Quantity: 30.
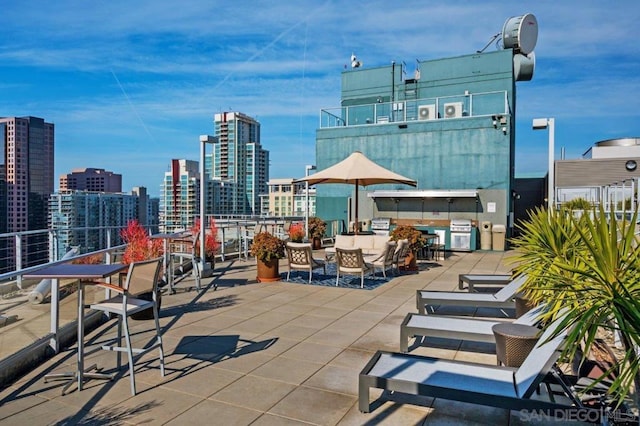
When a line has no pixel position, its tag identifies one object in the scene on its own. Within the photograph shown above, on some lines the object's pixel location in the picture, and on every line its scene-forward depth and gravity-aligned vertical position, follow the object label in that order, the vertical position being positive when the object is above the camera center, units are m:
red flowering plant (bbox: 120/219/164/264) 6.84 -0.57
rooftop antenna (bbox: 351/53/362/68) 23.52 +7.79
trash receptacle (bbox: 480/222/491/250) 15.22 -0.87
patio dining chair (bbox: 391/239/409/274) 9.15 -0.90
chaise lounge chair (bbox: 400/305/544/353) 4.08 -1.13
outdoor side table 3.41 -1.02
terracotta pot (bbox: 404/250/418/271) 10.05 -1.16
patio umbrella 10.09 +0.83
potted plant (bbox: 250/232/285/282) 8.47 -0.84
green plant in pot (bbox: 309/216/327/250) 14.65 -0.73
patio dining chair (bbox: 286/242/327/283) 8.47 -0.91
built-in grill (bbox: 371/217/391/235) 16.06 -0.54
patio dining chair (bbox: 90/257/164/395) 3.56 -0.77
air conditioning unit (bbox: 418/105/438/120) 17.11 +3.78
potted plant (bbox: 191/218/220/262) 9.67 -0.72
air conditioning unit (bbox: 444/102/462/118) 16.55 +3.76
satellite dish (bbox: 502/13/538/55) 20.56 +8.28
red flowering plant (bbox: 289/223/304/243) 12.88 -0.68
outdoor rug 8.41 -1.39
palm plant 2.12 -0.44
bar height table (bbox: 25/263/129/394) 3.43 -0.53
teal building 15.77 +2.33
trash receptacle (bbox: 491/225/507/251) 15.14 -0.87
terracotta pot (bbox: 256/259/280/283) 8.53 -1.17
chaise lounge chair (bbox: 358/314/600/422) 2.69 -1.14
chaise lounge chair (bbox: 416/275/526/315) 5.35 -1.11
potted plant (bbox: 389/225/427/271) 10.02 -0.69
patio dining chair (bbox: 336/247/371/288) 8.12 -0.96
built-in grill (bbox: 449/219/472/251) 14.91 -0.83
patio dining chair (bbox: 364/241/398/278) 8.73 -0.96
